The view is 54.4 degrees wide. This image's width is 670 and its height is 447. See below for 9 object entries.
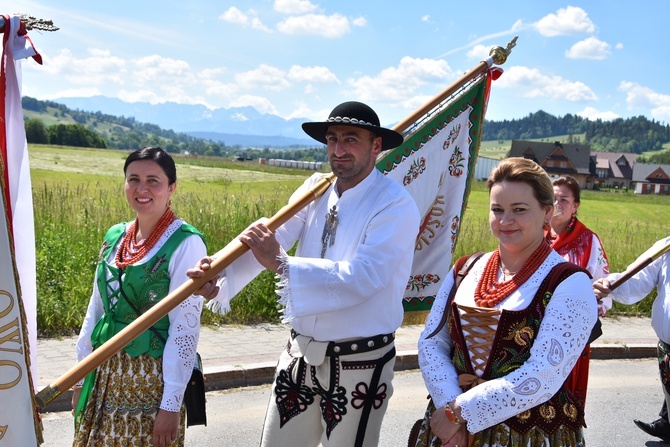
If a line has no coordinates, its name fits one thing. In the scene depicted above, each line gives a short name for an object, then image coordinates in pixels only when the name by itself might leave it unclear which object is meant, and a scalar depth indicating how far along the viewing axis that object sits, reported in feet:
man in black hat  9.16
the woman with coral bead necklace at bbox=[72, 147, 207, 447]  10.12
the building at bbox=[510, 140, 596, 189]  327.06
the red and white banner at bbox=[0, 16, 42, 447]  7.26
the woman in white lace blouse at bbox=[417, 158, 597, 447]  7.89
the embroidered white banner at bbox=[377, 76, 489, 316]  14.03
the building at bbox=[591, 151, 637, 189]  359.05
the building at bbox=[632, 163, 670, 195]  344.08
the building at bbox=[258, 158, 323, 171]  381.19
